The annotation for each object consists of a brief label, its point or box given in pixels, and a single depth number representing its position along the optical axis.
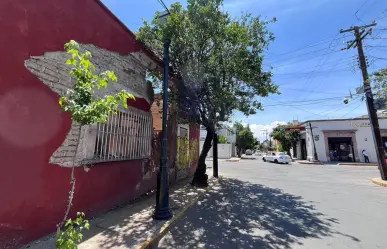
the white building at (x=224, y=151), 39.22
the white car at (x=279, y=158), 29.94
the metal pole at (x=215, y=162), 14.01
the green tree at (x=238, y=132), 48.28
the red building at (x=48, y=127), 3.74
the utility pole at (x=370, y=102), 13.63
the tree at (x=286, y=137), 39.50
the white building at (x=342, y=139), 29.69
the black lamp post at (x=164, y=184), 5.73
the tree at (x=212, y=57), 7.62
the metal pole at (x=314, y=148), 31.16
